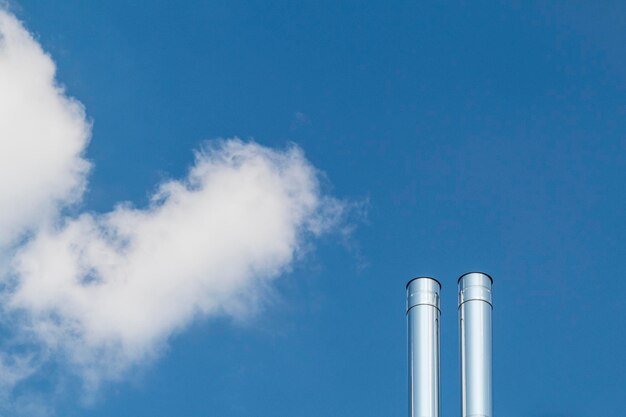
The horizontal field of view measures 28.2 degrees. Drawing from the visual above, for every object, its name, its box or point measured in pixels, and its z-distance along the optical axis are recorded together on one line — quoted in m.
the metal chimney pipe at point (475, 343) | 24.53
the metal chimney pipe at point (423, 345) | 24.80
